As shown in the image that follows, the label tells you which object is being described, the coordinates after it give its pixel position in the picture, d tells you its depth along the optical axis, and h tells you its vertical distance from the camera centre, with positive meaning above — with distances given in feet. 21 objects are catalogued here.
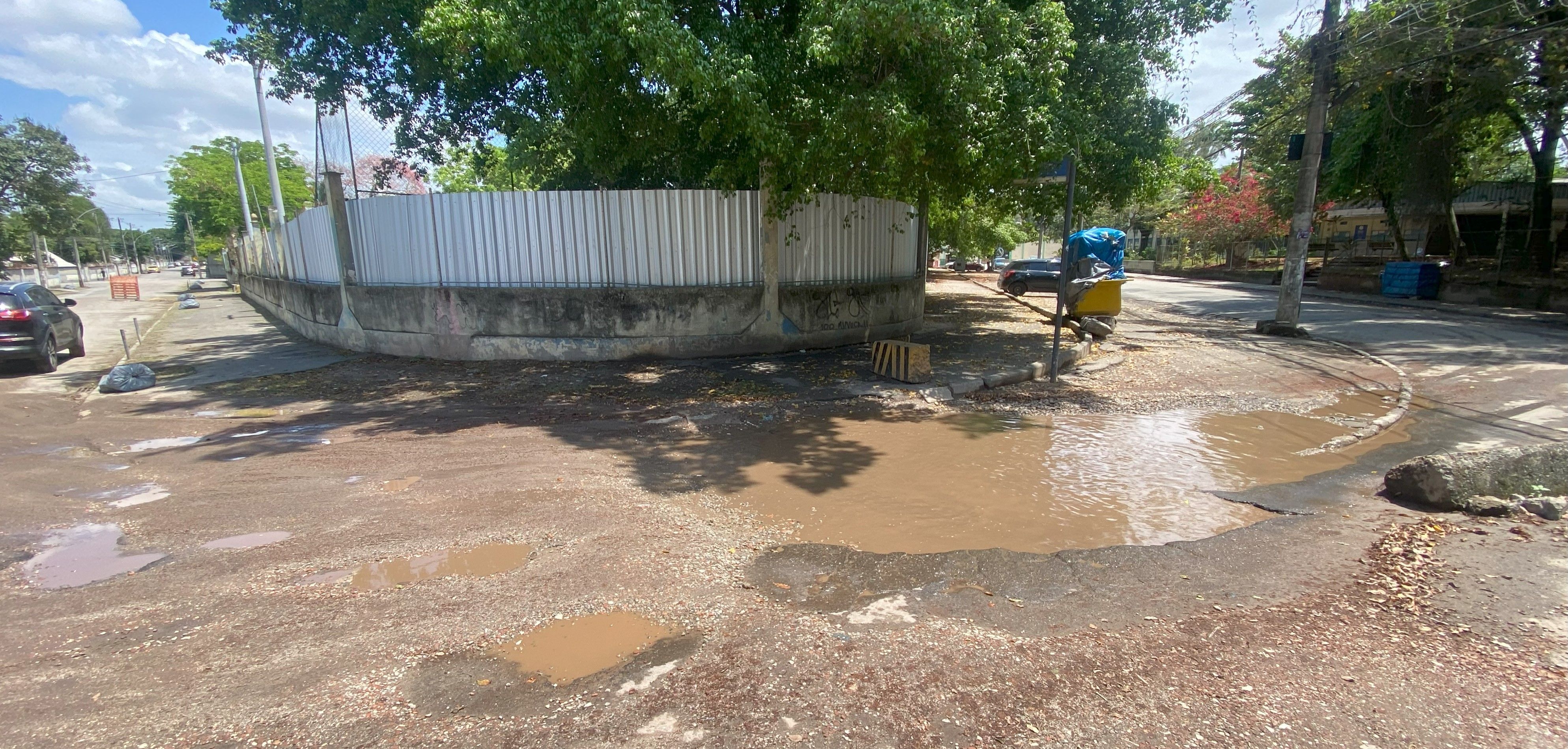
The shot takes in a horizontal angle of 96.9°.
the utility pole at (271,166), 60.13 +10.05
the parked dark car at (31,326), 34.47 -2.34
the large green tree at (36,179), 98.94 +14.77
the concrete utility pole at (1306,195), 40.63 +3.74
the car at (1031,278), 82.02 -1.88
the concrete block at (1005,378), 30.17 -5.10
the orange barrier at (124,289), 96.07 -1.38
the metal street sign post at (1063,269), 26.61 -0.37
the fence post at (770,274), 35.42 -0.37
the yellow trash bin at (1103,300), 39.58 -2.24
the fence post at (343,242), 38.42 +1.83
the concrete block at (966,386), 28.76 -5.10
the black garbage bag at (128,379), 30.60 -4.46
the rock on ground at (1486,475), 15.61 -4.99
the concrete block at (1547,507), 14.82 -5.42
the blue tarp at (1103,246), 41.83 +0.88
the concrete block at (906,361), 29.37 -4.11
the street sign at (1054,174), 27.50 +3.52
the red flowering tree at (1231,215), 115.75 +7.32
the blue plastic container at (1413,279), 69.21 -2.54
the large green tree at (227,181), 112.37 +15.75
